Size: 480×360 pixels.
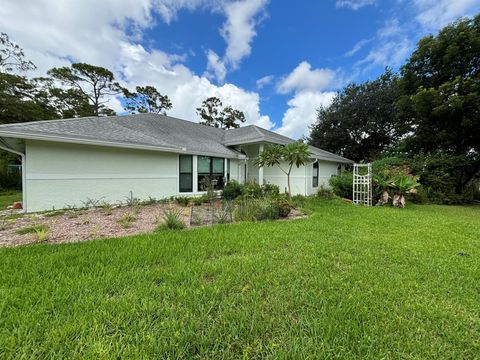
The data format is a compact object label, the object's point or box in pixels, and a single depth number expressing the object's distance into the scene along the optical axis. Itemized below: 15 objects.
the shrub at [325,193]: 11.74
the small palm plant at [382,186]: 10.34
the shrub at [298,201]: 9.27
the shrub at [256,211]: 6.65
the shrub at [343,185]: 12.28
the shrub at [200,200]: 9.66
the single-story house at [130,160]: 7.20
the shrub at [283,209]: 7.26
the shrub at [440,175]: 11.56
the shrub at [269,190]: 9.77
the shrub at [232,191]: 10.70
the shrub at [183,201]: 9.44
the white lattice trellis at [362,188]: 10.49
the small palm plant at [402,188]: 9.80
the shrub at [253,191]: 9.76
